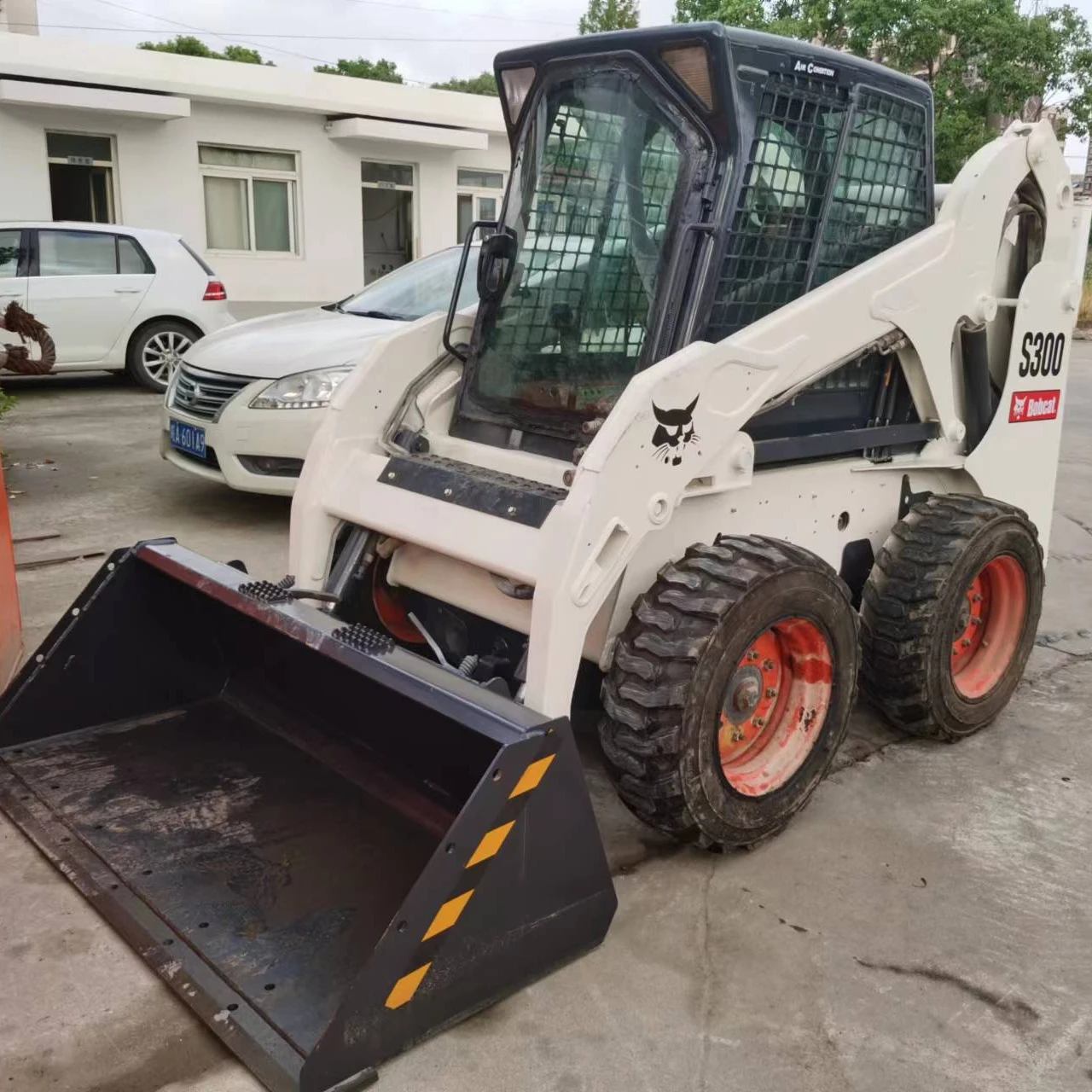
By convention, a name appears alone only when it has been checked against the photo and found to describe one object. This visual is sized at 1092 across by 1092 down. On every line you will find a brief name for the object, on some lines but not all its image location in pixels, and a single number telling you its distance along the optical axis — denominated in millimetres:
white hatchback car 11328
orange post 4305
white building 15438
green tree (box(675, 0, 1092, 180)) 21797
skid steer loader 2744
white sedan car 6465
